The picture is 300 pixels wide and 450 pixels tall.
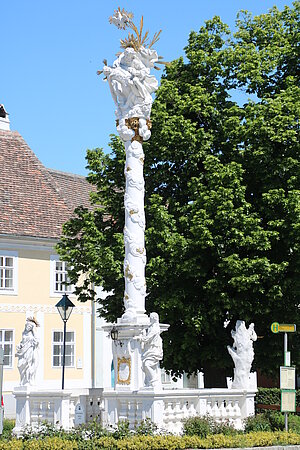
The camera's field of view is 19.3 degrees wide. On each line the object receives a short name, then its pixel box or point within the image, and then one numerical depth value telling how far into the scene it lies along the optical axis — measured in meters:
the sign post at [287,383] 20.30
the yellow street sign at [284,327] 20.81
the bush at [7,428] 20.37
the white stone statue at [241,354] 22.19
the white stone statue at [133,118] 22.14
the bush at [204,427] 19.39
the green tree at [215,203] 26.28
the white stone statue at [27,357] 21.22
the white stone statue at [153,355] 19.67
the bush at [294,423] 21.18
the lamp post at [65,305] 28.54
